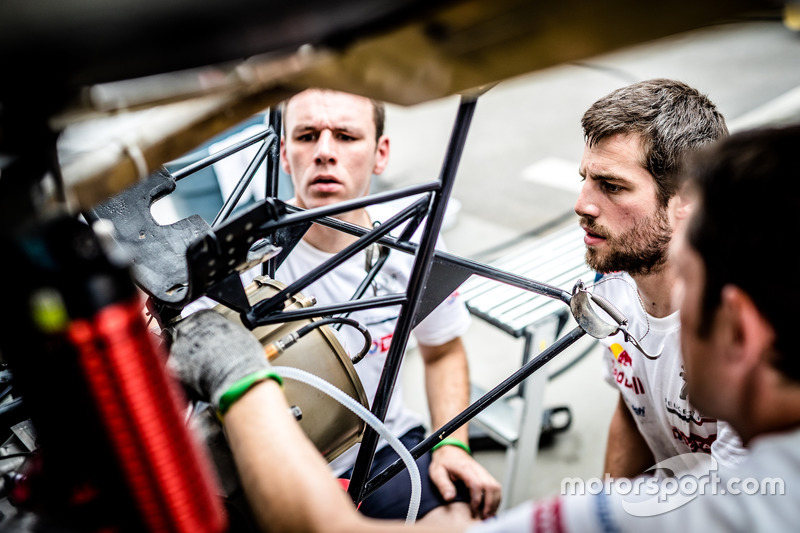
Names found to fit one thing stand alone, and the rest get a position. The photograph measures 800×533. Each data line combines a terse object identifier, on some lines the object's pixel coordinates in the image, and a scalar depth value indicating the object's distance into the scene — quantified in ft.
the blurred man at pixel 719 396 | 1.91
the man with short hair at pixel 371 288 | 4.74
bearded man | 4.12
